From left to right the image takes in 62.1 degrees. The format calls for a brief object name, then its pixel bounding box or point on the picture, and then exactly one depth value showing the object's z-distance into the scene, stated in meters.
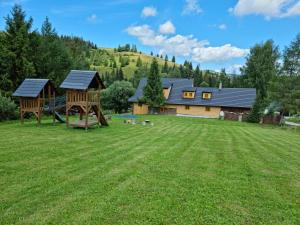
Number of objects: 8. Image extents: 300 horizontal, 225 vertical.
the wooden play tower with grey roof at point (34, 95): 17.42
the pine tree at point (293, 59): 28.77
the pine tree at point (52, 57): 29.97
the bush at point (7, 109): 19.48
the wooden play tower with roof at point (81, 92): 15.81
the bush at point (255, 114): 29.11
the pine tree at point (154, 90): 33.91
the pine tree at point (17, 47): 25.50
